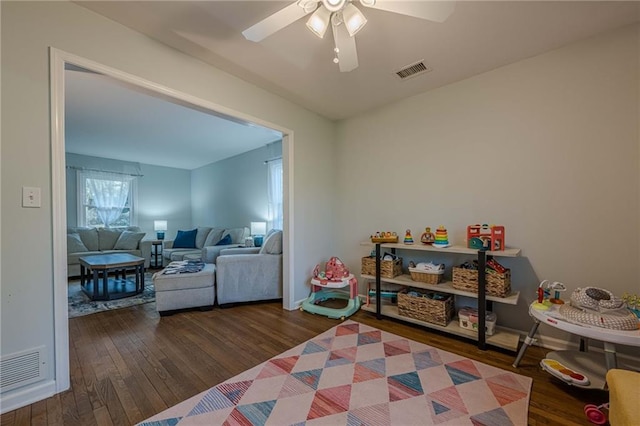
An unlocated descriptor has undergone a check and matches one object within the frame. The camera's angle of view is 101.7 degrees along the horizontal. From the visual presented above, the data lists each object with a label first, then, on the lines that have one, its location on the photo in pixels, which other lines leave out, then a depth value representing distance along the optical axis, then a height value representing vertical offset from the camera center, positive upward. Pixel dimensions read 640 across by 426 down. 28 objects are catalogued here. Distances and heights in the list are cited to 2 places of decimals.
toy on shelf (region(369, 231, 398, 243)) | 2.79 -0.28
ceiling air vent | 2.34 +1.31
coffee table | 3.44 -0.95
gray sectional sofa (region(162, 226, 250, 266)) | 5.08 -0.58
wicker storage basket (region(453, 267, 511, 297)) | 2.10 -0.60
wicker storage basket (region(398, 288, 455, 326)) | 2.40 -0.93
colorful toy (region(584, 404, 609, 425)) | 1.35 -1.08
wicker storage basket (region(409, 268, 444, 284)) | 2.46 -0.63
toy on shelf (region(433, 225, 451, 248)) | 2.42 -0.26
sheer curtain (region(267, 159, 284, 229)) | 4.86 +0.39
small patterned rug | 3.04 -1.10
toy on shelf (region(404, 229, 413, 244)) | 2.69 -0.27
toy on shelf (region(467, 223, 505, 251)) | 2.16 -0.24
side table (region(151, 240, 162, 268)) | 5.74 -0.86
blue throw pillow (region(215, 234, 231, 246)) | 5.07 -0.53
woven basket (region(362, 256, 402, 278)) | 2.73 -0.59
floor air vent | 1.44 -0.86
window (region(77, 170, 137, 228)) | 5.79 +0.39
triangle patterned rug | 1.40 -1.11
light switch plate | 1.51 +0.12
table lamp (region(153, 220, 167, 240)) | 6.26 -0.32
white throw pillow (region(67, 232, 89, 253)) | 4.86 -0.53
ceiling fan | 1.37 +1.10
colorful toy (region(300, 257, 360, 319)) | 2.86 -0.82
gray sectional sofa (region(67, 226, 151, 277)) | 4.96 -0.54
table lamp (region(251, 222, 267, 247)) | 4.75 -0.28
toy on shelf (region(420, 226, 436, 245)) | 2.56 -0.26
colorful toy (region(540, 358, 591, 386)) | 1.54 -1.00
